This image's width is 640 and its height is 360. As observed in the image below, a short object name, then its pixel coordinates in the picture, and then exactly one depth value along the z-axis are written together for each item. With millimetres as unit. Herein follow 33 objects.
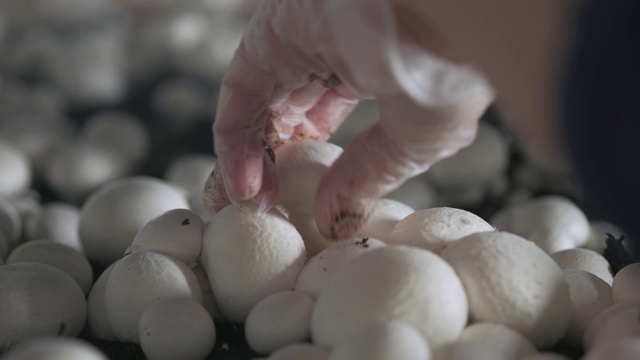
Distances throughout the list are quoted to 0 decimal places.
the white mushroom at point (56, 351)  317
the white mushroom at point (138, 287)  423
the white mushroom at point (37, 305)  432
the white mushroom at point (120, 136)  918
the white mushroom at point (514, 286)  373
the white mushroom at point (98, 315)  468
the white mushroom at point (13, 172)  786
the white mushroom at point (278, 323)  385
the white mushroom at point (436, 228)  427
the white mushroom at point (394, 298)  350
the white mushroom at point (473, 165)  843
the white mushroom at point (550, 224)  651
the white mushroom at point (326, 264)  413
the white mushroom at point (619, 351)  302
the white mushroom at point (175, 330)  390
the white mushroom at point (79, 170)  837
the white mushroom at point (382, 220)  468
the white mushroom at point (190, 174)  818
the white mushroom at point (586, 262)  505
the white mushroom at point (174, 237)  460
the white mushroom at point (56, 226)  669
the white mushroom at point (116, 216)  576
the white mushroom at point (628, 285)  423
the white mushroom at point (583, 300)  412
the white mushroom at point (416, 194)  820
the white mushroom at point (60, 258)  526
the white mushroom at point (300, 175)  482
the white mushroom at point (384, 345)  315
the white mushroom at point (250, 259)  428
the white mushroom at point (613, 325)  356
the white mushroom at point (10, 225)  630
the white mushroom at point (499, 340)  344
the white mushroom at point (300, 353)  343
